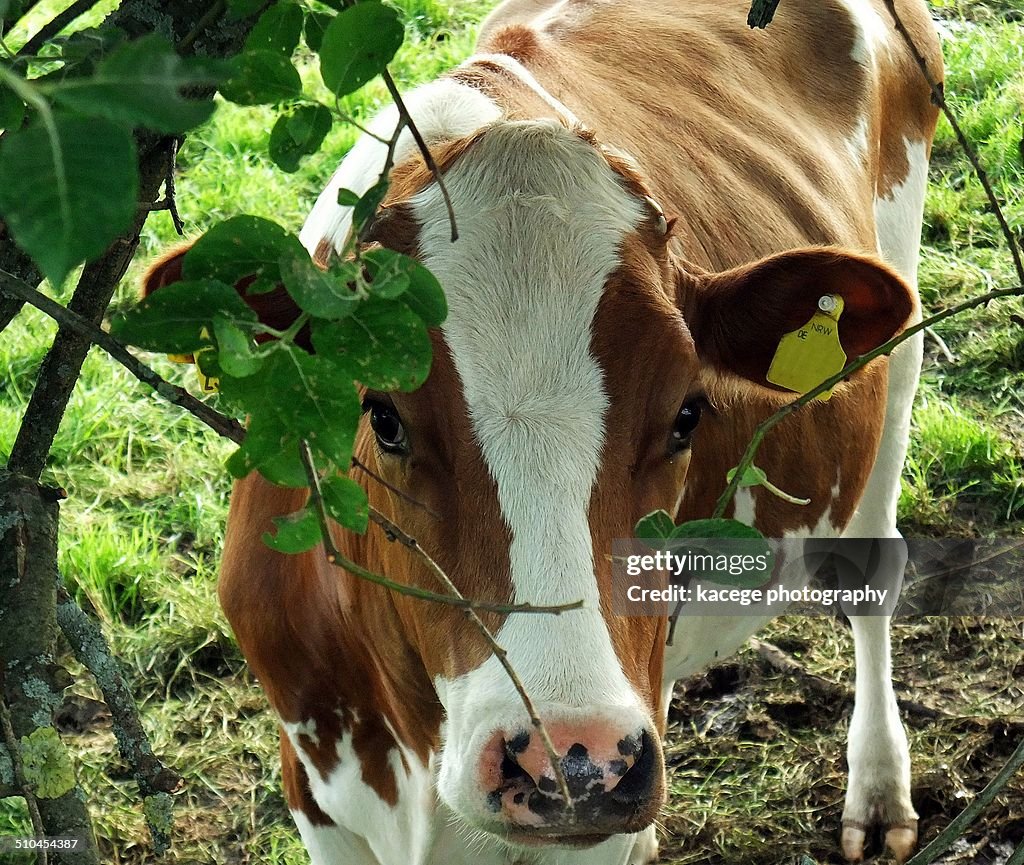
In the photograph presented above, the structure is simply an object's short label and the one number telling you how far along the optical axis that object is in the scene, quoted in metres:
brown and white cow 2.70
